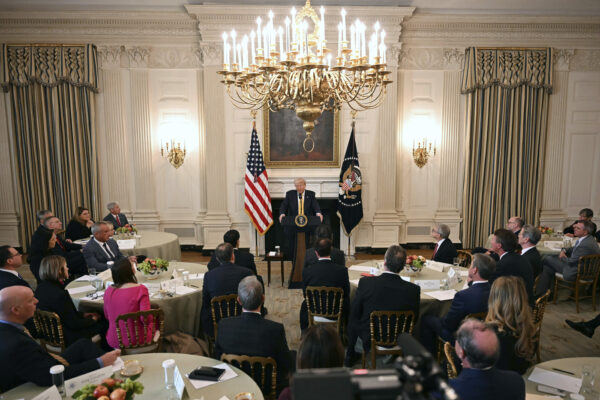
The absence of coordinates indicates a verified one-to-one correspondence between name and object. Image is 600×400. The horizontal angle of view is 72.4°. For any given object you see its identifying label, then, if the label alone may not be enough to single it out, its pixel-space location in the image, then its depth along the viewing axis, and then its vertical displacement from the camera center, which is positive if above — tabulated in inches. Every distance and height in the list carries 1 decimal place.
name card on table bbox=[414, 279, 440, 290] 169.0 -54.0
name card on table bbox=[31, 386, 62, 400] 87.1 -51.5
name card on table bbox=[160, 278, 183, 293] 166.3 -53.8
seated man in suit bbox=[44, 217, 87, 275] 205.6 -51.4
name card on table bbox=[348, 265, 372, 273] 196.3 -55.6
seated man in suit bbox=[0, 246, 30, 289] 160.7 -46.0
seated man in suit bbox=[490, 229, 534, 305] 158.9 -42.2
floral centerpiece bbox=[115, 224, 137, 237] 261.3 -49.5
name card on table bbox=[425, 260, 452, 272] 193.4 -54.0
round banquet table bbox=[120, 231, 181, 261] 239.7 -56.0
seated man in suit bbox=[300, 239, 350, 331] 165.0 -48.6
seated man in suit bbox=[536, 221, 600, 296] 217.3 -58.5
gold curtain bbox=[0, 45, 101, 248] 308.2 +20.7
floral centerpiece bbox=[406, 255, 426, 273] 181.1 -49.0
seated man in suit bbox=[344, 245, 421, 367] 139.8 -48.4
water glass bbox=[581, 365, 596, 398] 90.7 -49.8
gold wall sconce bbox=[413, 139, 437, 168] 330.6 +0.9
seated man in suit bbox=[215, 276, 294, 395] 106.3 -47.3
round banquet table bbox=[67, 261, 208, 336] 159.2 -59.5
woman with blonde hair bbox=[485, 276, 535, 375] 106.3 -44.2
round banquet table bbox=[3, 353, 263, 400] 92.7 -54.4
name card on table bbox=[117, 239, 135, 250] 237.5 -53.5
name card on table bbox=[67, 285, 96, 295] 167.5 -56.2
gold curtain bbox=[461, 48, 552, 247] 321.7 +14.6
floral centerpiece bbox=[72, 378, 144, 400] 83.1 -48.9
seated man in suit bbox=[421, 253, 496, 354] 134.0 -46.8
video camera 39.6 -22.7
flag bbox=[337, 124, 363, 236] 312.7 -28.3
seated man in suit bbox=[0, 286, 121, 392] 94.6 -47.1
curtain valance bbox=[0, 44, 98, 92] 306.3 +66.1
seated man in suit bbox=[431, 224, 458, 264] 204.5 -47.4
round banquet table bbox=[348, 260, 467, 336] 158.2 -56.2
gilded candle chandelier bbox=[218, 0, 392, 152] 138.9 +28.5
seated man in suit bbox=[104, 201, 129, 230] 270.2 -41.9
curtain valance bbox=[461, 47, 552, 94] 319.9 +66.5
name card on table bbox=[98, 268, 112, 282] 180.6 -54.7
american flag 308.8 -25.5
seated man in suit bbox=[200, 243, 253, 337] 155.3 -47.9
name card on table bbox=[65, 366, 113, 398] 91.1 -52.0
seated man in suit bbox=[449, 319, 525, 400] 77.9 -42.5
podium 260.2 -56.3
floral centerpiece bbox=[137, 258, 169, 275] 176.2 -49.5
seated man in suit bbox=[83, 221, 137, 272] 199.5 -47.5
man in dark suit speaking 274.5 -34.3
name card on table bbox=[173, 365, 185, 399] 91.4 -51.7
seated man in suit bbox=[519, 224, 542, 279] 181.2 -42.0
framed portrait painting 322.0 +8.7
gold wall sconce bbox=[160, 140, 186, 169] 323.9 +0.0
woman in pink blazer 136.0 -48.9
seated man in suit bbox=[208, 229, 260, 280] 191.9 -49.4
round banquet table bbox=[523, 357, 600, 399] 97.7 -54.8
